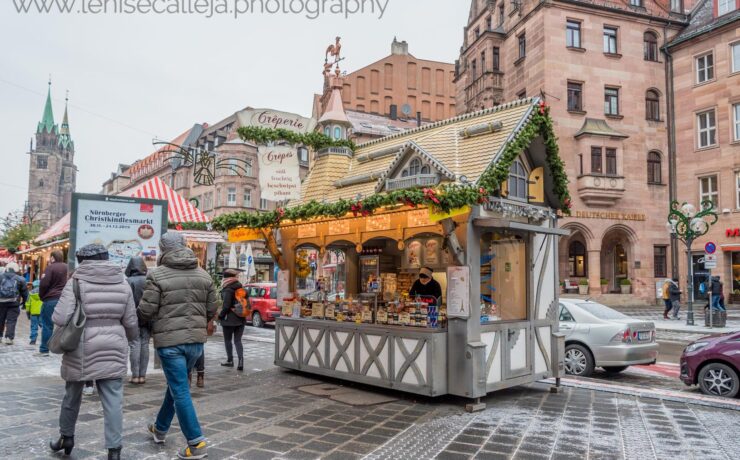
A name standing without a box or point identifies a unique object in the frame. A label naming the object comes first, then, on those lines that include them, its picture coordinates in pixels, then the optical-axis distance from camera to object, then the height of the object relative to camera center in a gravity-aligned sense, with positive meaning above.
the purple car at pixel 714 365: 8.76 -1.33
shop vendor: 9.39 -0.17
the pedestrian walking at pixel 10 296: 13.67 -0.61
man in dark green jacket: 5.40 -0.44
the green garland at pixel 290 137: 10.52 +2.63
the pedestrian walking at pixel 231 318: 10.89 -0.84
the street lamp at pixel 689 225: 20.98 +1.97
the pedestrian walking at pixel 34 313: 14.37 -1.03
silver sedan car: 10.64 -1.15
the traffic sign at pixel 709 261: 20.49 +0.64
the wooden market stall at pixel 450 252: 8.02 +0.38
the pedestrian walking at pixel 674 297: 23.58 -0.74
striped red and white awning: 16.95 +2.21
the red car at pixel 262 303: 20.80 -1.05
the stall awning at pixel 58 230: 19.19 +1.43
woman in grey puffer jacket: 5.16 -0.59
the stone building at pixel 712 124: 29.23 +8.14
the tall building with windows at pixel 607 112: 29.89 +8.80
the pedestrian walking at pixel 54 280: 11.31 -0.16
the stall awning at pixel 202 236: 15.50 +1.01
